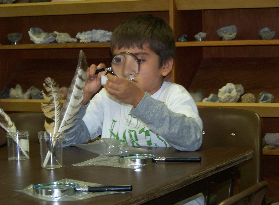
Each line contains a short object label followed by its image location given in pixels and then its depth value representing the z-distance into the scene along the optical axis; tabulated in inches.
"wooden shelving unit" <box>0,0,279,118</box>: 106.8
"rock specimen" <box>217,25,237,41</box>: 109.5
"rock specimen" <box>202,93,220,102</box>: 106.7
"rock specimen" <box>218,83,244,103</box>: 104.4
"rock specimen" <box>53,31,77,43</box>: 122.4
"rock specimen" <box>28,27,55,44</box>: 123.6
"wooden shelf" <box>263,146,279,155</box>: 101.9
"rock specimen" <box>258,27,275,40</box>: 106.1
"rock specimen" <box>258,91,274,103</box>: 101.7
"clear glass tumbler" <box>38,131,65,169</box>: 45.2
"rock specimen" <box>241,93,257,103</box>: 103.8
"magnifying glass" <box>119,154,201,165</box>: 44.9
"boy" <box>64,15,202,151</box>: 54.7
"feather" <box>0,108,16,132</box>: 52.3
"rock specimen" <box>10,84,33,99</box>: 126.8
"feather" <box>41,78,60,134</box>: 48.4
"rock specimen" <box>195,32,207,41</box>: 112.2
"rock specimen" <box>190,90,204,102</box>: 108.8
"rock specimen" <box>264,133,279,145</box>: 106.3
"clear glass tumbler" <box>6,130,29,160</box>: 50.6
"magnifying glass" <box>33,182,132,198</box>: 32.9
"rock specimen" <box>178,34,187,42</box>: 108.3
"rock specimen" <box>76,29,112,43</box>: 120.0
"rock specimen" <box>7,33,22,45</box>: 131.6
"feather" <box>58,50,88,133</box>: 46.7
